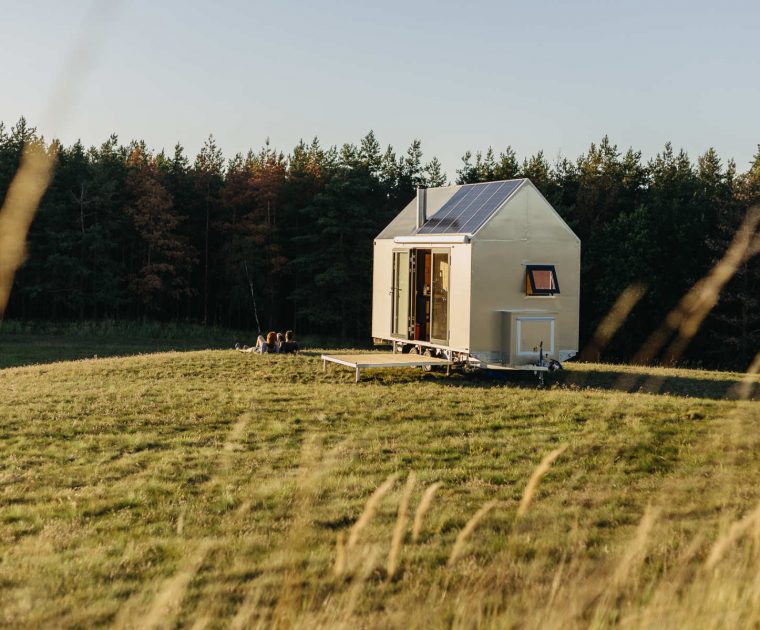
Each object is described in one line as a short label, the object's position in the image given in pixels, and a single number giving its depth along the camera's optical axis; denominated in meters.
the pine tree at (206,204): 42.44
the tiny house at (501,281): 16.11
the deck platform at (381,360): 15.91
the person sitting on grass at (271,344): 19.83
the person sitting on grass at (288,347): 19.92
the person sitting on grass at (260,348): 19.73
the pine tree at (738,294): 33.69
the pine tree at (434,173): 45.94
